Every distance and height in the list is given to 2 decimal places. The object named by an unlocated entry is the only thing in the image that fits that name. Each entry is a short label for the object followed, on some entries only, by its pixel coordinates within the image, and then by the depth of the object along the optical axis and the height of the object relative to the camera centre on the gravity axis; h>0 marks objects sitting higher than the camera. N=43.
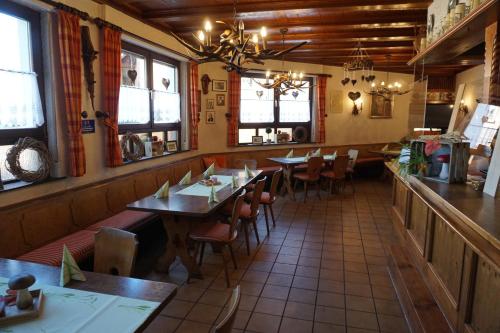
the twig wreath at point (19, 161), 2.89 -0.32
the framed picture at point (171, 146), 5.73 -0.37
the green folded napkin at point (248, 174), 4.62 -0.67
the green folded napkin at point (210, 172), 4.69 -0.66
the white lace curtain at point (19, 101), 2.95 +0.20
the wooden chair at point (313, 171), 6.32 -0.86
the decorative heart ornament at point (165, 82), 5.58 +0.68
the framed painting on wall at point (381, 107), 9.06 +0.47
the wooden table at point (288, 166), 6.51 -0.81
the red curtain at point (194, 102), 6.09 +0.39
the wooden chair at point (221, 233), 3.18 -1.04
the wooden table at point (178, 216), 3.07 -0.85
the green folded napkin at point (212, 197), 3.30 -0.71
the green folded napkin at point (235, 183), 3.99 -0.69
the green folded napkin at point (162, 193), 3.49 -0.70
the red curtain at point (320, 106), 8.11 +0.44
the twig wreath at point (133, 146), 4.47 -0.30
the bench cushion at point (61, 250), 2.64 -1.03
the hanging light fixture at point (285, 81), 5.72 +0.74
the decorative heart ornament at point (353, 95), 8.50 +0.74
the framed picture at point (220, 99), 6.88 +0.50
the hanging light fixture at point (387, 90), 7.35 +0.88
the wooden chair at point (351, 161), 7.26 -0.78
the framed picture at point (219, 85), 6.81 +0.78
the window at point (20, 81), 2.97 +0.39
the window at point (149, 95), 4.67 +0.43
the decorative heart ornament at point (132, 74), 4.64 +0.67
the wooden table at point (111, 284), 1.58 -0.78
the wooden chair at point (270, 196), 4.46 -0.98
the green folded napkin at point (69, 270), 1.70 -0.73
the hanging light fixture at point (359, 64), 5.62 +1.25
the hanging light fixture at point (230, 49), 3.00 +0.68
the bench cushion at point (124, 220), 3.44 -1.01
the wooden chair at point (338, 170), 6.59 -0.87
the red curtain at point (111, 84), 3.94 +0.46
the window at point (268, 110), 7.47 +0.33
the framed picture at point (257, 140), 7.56 -0.34
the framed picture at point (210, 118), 6.78 +0.13
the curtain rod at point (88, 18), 3.20 +1.13
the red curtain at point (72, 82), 3.29 +0.41
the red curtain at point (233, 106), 6.91 +0.37
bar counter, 1.53 -0.70
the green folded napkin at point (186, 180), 4.16 -0.69
